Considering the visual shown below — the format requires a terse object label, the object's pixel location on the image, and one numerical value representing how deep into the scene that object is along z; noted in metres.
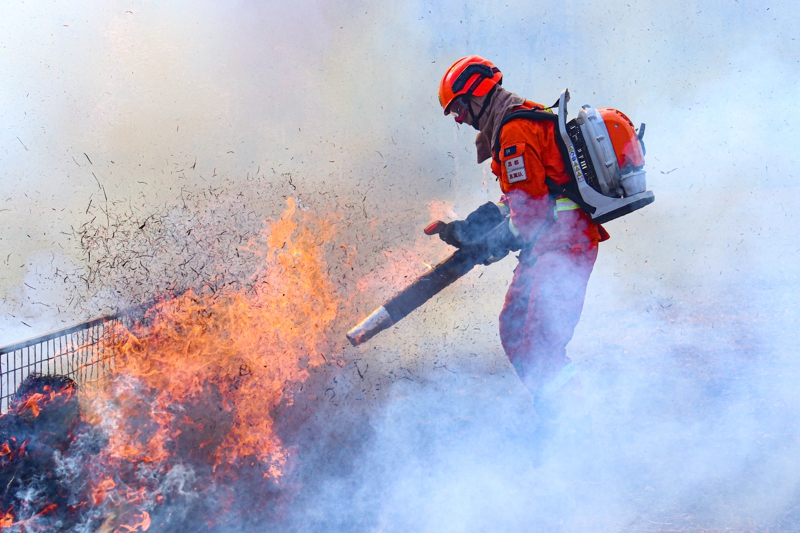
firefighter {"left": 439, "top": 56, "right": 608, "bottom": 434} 3.29
